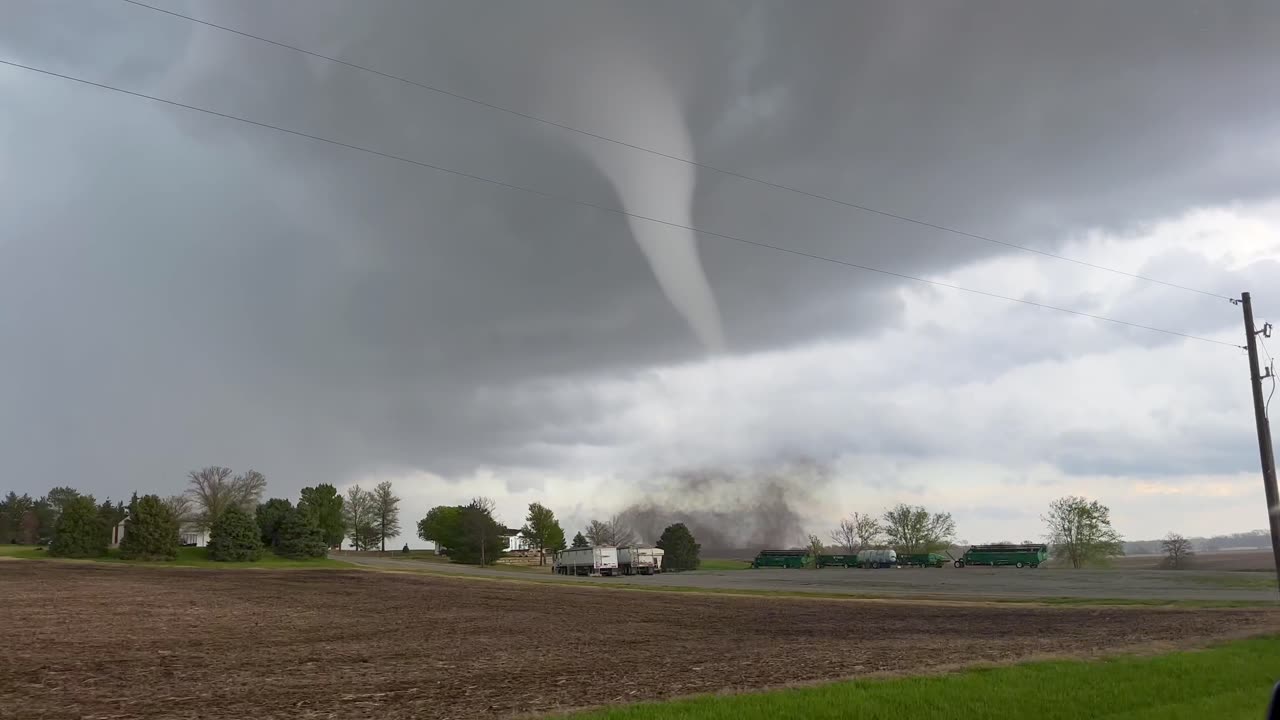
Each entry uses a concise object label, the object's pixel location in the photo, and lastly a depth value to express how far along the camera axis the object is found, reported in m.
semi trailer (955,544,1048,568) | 94.12
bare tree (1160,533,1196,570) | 101.01
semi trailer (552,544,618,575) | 99.00
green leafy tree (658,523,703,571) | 119.31
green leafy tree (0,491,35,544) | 157.75
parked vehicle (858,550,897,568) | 105.94
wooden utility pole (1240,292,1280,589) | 31.62
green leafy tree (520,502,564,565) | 148.38
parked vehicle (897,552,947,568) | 105.75
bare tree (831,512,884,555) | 153.62
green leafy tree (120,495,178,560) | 98.38
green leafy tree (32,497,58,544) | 151.62
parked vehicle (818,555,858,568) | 112.75
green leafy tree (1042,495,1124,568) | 113.19
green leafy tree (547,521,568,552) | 151.50
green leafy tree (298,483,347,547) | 134.12
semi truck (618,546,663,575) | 100.38
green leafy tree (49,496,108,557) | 102.00
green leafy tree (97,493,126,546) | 104.86
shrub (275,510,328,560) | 109.19
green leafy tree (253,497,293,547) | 111.38
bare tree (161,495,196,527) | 145.75
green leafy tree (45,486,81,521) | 170.75
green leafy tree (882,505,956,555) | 137.88
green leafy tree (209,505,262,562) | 99.81
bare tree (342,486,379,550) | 177.12
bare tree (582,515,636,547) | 175.25
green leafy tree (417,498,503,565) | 136.50
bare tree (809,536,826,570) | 114.85
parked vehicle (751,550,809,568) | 114.31
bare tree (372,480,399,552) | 180.12
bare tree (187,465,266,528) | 135.62
